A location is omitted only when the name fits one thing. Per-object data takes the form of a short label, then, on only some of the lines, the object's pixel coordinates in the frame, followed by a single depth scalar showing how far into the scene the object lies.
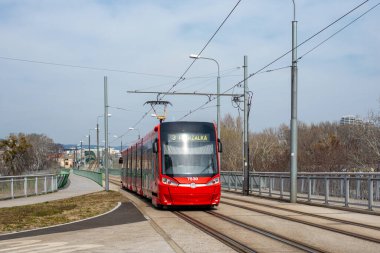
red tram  17.74
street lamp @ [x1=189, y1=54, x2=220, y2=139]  37.94
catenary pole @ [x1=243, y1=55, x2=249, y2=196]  28.78
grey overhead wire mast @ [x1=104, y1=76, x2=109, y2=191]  35.94
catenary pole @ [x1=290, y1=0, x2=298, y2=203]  22.36
